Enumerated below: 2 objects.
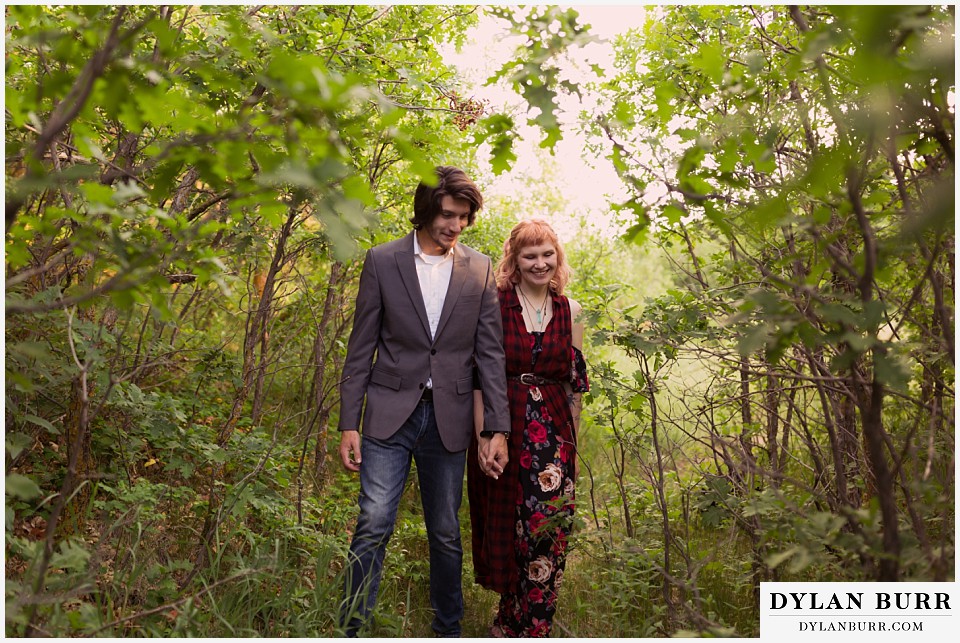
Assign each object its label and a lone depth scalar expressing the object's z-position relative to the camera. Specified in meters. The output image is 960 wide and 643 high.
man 3.31
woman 3.59
